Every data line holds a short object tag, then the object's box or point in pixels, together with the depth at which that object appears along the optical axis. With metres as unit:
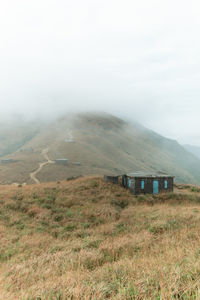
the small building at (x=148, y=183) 21.39
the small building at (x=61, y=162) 73.93
